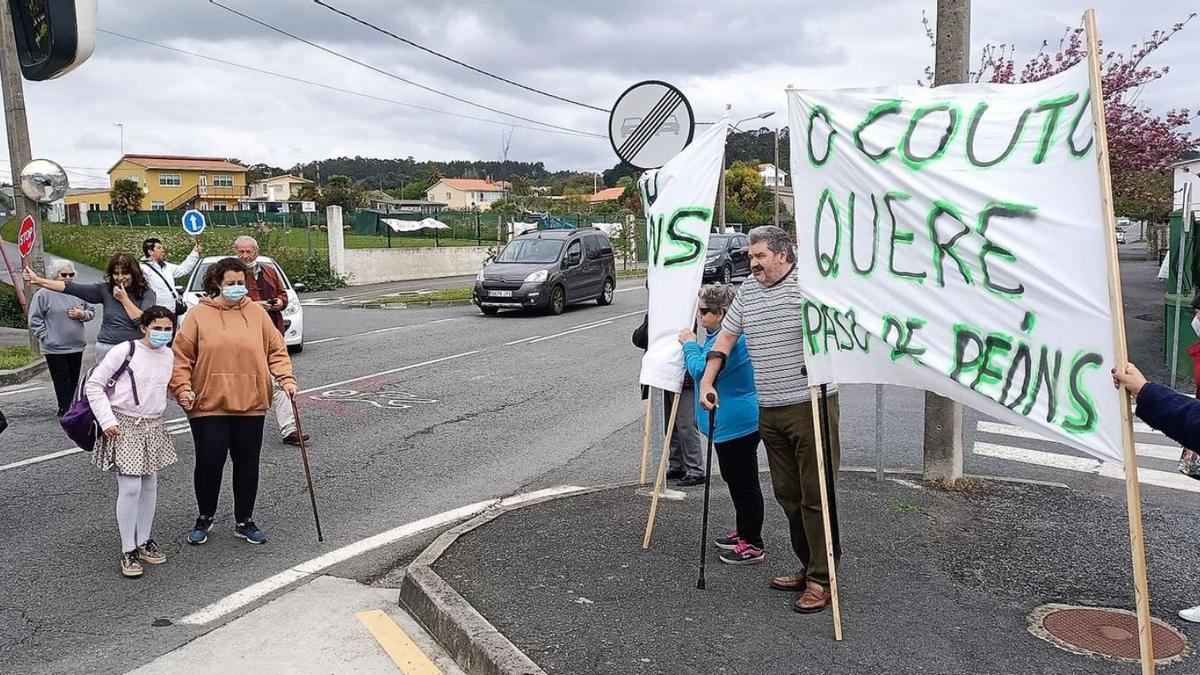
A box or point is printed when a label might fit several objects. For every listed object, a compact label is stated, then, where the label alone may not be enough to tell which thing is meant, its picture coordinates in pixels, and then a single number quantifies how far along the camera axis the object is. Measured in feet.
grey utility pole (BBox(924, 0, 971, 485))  20.65
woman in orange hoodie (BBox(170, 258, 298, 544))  17.95
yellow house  312.50
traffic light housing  6.11
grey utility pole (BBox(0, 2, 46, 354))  44.47
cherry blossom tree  60.34
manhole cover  13.15
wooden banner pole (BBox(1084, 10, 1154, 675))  10.20
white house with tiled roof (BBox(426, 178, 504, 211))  421.18
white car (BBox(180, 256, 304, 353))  45.14
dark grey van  64.08
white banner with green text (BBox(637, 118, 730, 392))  18.31
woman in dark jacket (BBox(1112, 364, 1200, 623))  10.46
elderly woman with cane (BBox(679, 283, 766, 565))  16.43
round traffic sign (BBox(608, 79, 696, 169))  21.18
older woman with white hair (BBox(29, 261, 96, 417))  28.84
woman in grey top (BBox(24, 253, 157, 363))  23.55
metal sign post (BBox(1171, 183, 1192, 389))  34.12
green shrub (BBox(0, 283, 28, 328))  60.95
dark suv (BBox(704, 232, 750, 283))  85.33
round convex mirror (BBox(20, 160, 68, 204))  42.65
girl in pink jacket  16.98
